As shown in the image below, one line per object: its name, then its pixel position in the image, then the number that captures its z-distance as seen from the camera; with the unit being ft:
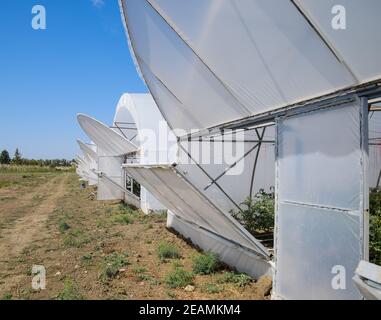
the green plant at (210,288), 20.98
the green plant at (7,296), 21.44
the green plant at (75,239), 35.03
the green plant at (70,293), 20.79
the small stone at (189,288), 21.60
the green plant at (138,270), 25.63
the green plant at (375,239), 17.52
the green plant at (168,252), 29.07
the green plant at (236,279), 21.80
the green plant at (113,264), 24.76
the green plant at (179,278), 22.33
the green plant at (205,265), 24.75
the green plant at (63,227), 42.58
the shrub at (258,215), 30.60
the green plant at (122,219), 47.01
